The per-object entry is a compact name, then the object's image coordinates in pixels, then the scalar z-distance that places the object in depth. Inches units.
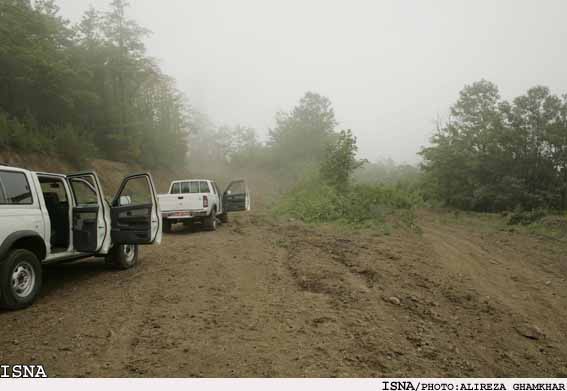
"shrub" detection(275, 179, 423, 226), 532.7
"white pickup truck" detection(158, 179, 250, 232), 440.8
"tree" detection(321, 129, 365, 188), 788.6
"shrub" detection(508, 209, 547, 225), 581.9
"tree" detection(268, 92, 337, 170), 1891.0
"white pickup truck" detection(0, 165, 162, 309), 173.6
